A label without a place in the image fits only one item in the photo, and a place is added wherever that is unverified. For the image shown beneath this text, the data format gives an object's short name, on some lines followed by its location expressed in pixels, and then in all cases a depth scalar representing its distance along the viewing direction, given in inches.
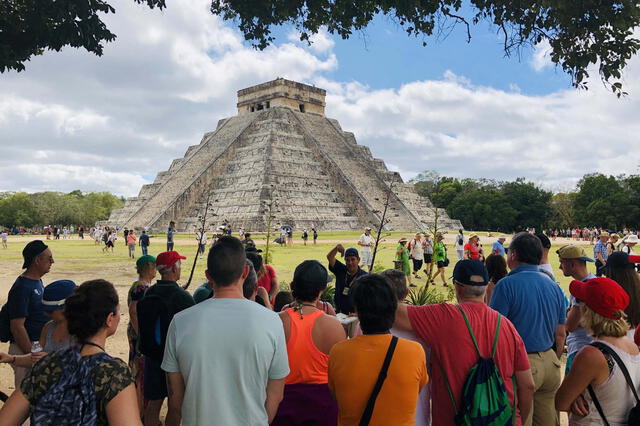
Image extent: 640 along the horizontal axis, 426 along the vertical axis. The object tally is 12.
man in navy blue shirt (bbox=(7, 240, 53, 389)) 146.9
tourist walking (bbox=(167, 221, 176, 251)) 731.2
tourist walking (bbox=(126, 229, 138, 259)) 741.9
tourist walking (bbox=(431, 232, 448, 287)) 481.7
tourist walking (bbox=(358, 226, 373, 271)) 531.5
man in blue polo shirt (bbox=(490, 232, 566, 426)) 134.0
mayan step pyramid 1418.6
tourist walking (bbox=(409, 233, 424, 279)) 540.1
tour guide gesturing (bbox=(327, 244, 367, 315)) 207.0
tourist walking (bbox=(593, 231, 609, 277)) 438.0
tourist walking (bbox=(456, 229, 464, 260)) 618.8
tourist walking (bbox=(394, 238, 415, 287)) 450.8
